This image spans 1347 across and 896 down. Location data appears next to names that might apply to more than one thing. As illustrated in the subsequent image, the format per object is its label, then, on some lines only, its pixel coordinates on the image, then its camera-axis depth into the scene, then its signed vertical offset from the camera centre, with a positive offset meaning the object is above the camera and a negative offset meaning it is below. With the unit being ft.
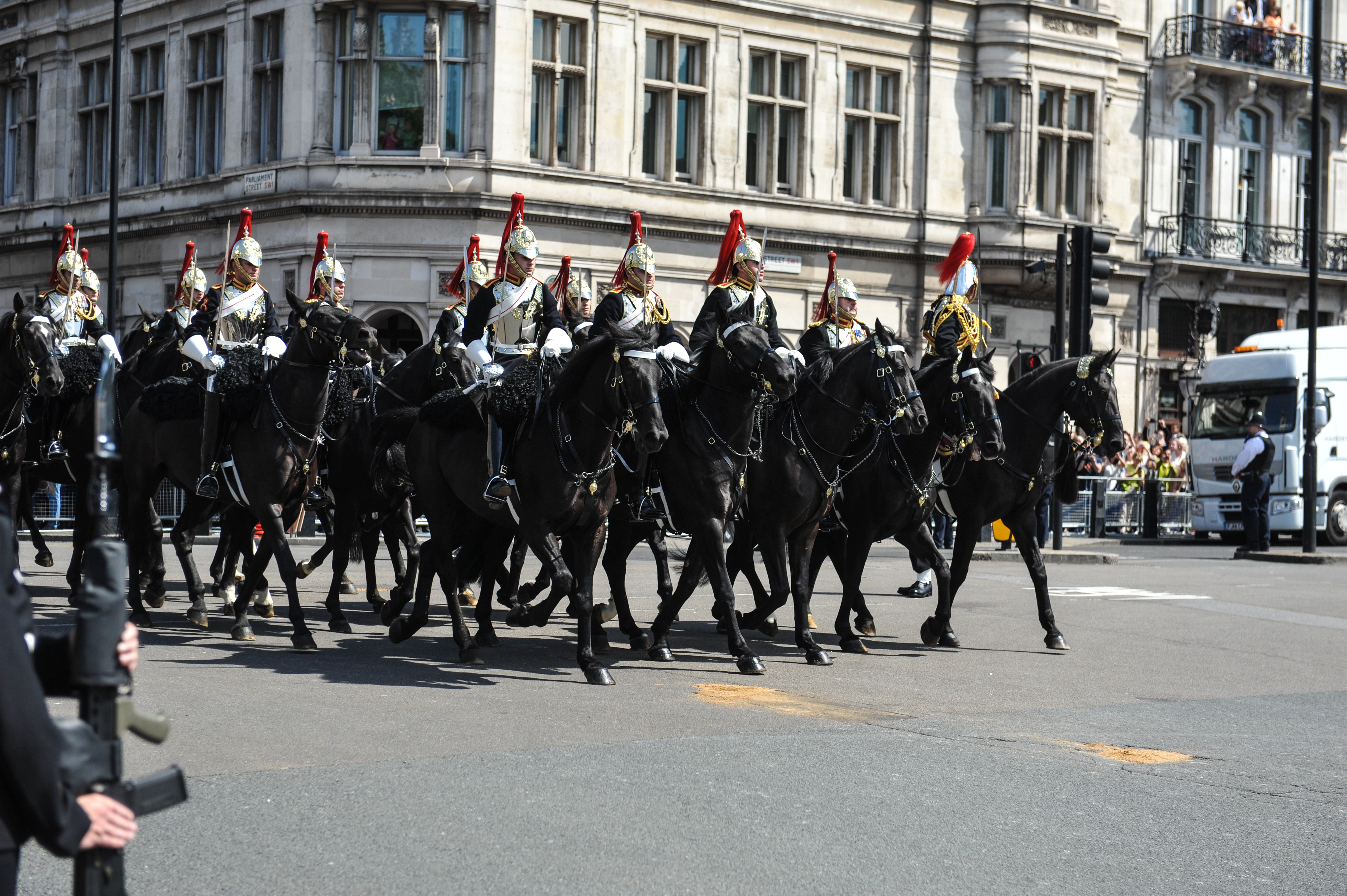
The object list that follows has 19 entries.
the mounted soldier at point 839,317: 45.85 +4.41
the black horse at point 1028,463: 41.45 +0.29
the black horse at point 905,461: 39.73 +0.26
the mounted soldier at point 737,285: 35.40 +4.07
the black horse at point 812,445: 36.63 +0.53
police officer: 84.94 -0.22
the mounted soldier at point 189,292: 47.06 +4.91
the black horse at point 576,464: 32.42 -0.02
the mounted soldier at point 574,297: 45.60 +4.84
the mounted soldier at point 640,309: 35.01 +3.33
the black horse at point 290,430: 36.42 +0.62
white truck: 93.71 +3.03
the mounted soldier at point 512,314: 36.99 +3.35
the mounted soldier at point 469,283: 43.86 +4.85
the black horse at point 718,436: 34.06 +0.66
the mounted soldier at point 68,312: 46.96 +4.15
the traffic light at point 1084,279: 67.51 +8.01
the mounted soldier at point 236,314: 40.34 +3.56
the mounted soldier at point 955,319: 41.22 +3.86
